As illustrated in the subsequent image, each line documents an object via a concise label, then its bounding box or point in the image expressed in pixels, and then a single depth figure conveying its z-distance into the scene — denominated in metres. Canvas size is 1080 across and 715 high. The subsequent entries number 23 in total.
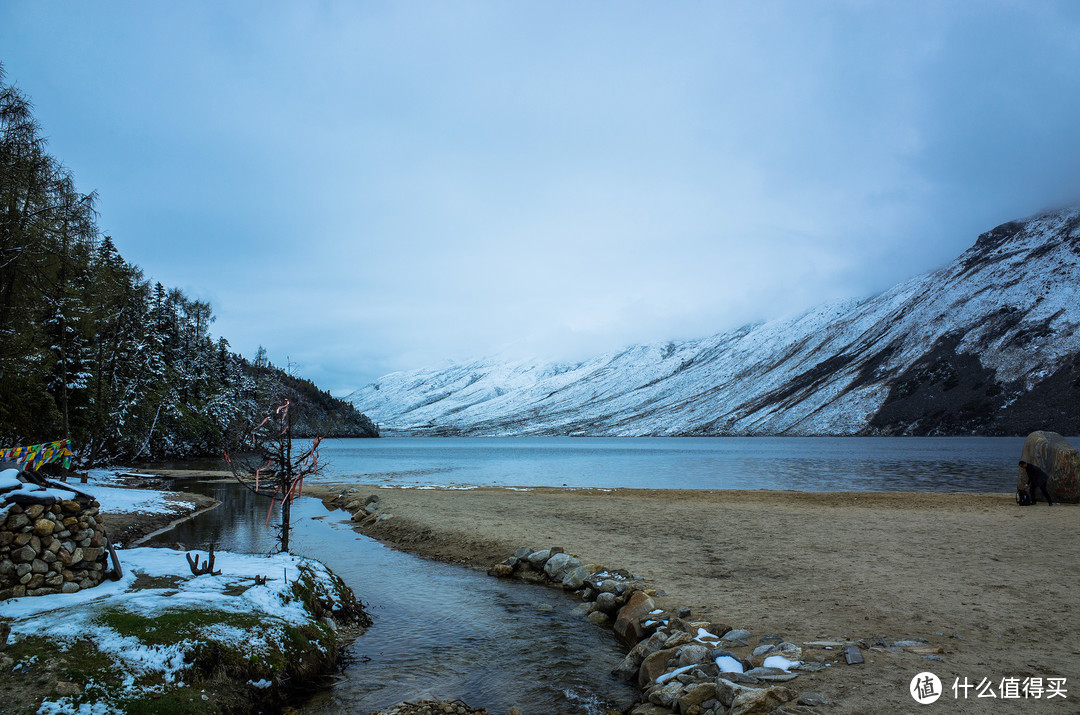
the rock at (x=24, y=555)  9.01
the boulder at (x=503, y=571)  16.55
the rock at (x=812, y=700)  7.11
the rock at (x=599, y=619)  12.54
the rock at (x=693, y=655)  8.88
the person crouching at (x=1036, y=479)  25.08
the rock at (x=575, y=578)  14.76
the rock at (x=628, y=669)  9.63
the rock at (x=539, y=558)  16.52
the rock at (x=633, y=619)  11.09
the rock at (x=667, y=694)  7.99
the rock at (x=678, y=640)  9.65
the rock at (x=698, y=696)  7.77
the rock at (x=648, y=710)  7.94
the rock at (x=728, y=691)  7.44
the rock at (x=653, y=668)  9.05
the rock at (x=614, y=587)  13.16
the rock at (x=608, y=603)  12.73
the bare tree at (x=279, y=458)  12.43
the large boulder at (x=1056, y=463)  25.06
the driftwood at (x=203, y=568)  10.67
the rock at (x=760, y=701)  7.06
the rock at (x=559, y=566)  15.61
